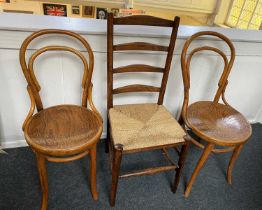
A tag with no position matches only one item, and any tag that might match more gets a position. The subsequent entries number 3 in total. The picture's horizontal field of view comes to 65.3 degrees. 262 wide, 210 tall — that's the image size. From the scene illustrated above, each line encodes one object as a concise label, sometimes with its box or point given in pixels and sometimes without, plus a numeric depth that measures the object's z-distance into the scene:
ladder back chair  1.10
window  3.73
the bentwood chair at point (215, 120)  1.20
